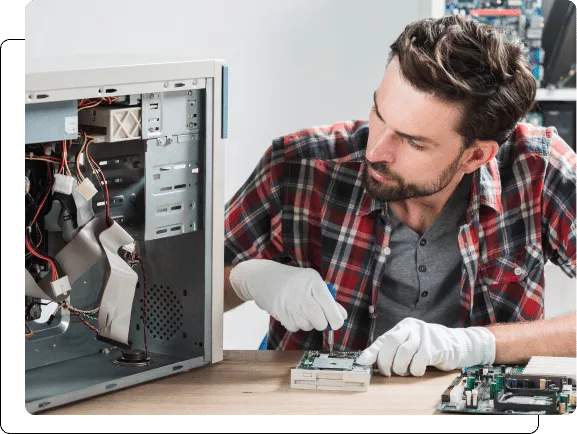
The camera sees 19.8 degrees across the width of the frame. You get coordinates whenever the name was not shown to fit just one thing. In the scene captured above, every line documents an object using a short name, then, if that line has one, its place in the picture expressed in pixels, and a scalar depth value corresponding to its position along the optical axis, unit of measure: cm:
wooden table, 204
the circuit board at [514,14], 407
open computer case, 211
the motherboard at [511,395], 202
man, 235
